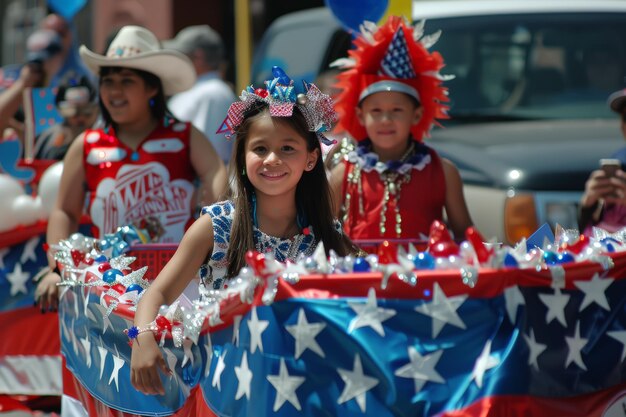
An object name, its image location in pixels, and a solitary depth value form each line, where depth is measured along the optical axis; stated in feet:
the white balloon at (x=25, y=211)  46.11
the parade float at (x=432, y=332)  24.52
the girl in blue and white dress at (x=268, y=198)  30.58
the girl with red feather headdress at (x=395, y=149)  40.78
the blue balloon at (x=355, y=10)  44.68
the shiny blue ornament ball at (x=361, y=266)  25.11
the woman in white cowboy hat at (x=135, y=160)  42.34
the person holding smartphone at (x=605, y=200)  41.88
